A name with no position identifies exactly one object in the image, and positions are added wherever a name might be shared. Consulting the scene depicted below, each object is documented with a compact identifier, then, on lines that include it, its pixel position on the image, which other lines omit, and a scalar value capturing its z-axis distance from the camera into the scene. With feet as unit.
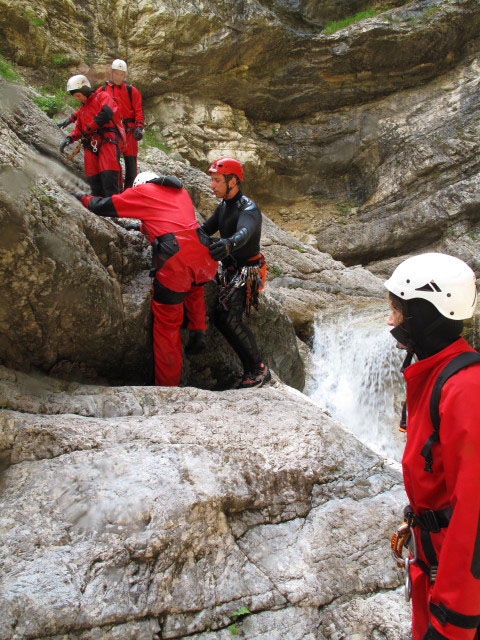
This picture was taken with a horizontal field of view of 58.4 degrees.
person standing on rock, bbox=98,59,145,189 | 21.18
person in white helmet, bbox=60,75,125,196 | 16.97
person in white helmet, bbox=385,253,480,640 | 4.73
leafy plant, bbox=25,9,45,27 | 39.62
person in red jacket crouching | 12.78
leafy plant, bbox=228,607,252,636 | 6.78
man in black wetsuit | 15.28
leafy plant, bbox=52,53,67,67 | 42.06
